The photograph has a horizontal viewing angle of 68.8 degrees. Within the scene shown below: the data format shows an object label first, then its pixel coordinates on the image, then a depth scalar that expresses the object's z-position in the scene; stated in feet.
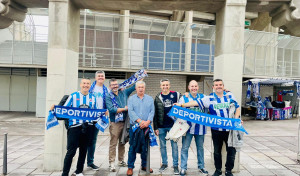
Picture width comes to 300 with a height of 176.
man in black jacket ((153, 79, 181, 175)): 15.51
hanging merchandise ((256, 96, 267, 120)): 49.80
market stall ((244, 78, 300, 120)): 47.30
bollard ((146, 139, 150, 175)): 15.31
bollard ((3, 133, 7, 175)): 15.61
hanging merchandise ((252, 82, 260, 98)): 47.06
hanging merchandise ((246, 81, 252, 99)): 47.24
